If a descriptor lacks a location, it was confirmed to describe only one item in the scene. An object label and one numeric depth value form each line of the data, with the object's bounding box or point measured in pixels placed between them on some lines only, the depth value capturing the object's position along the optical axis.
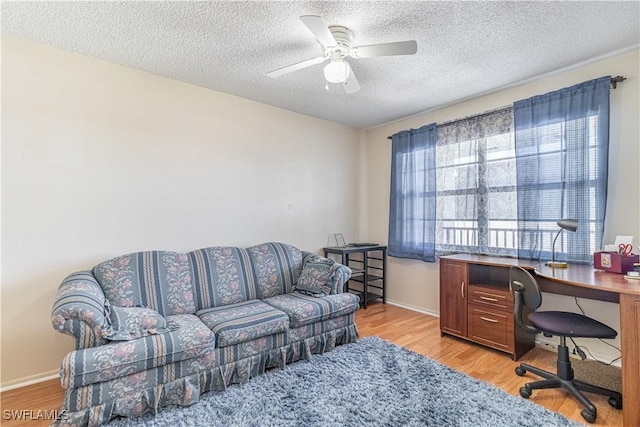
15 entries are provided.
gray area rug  1.87
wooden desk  1.80
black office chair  1.96
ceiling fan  1.91
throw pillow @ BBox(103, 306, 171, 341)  1.95
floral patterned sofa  1.83
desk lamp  2.51
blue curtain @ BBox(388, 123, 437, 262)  3.86
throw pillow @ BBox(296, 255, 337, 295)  3.09
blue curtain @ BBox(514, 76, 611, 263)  2.57
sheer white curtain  3.22
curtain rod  2.52
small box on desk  2.24
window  2.62
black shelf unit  4.16
